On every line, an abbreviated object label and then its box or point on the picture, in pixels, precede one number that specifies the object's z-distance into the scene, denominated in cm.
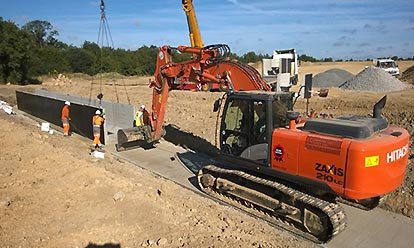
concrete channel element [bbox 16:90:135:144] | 1485
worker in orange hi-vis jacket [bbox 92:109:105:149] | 1284
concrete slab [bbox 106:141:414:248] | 636
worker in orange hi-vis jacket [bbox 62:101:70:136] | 1523
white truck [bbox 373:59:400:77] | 3522
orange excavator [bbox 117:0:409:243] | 577
